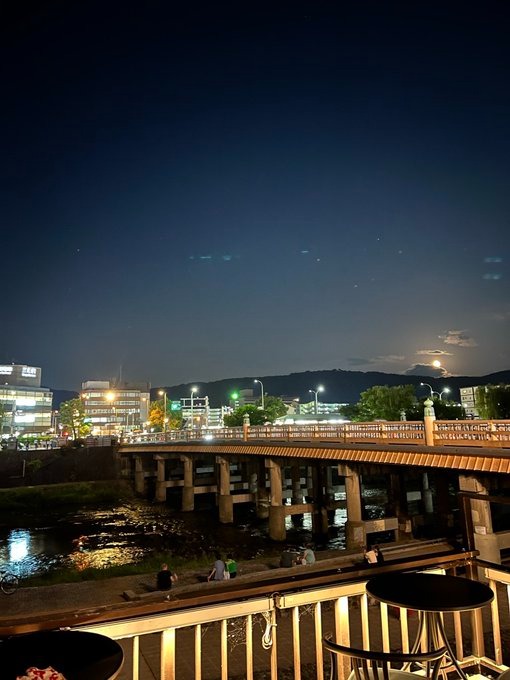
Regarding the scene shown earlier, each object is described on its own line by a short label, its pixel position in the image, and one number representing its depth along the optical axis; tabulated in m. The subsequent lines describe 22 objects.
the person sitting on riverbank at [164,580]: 15.78
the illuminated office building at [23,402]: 140.38
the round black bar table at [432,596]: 3.28
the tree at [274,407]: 106.41
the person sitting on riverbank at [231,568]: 17.83
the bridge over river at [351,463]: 16.81
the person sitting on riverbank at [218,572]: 16.47
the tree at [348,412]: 83.66
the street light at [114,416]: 168.10
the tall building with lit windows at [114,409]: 166.12
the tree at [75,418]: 100.62
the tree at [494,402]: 61.25
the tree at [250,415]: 83.22
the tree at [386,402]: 67.06
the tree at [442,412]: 63.34
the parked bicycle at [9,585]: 17.73
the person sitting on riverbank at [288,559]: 18.36
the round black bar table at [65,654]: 2.62
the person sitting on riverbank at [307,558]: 18.06
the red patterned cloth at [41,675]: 2.53
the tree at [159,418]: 120.19
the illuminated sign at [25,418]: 141.50
